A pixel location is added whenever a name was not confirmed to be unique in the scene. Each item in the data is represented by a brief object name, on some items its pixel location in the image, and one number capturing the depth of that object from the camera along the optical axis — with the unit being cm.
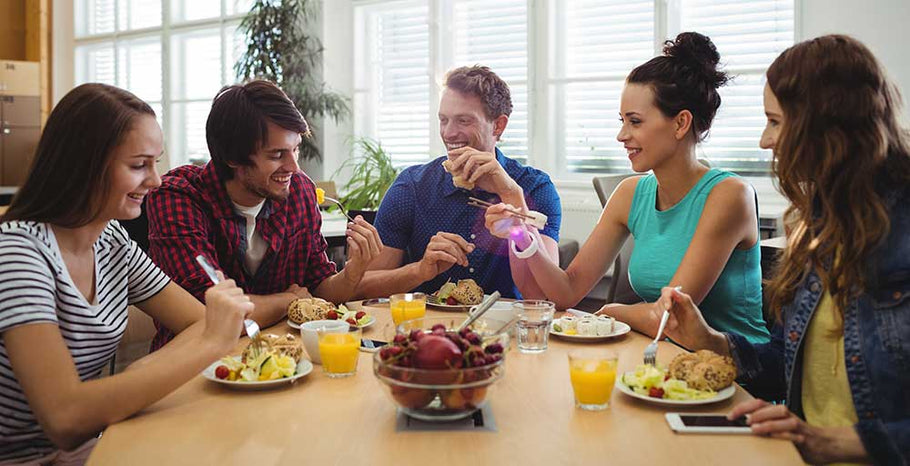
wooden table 112
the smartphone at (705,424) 120
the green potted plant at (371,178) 561
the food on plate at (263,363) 144
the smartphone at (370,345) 171
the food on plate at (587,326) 184
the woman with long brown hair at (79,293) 128
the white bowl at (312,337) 158
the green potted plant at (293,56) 657
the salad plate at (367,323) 190
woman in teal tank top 210
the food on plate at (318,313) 191
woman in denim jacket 125
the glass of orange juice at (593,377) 130
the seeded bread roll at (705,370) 137
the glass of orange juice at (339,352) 149
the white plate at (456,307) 211
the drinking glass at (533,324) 170
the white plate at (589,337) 182
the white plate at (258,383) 140
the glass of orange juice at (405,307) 189
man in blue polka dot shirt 255
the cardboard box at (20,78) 854
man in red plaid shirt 205
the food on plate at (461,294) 213
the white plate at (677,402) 131
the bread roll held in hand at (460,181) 255
